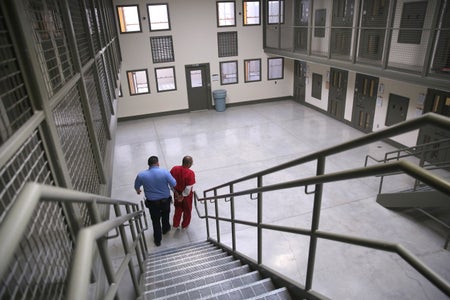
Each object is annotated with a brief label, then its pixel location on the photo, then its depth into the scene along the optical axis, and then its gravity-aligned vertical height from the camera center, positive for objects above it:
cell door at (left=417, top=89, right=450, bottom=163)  6.77 -2.43
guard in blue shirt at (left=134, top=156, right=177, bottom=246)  4.62 -2.30
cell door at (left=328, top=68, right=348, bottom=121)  10.34 -2.29
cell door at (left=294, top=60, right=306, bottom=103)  12.89 -2.23
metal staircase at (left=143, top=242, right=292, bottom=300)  2.62 -2.50
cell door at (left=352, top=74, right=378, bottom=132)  9.05 -2.31
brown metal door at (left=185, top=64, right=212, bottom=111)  12.55 -2.18
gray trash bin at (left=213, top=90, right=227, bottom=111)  12.66 -2.71
